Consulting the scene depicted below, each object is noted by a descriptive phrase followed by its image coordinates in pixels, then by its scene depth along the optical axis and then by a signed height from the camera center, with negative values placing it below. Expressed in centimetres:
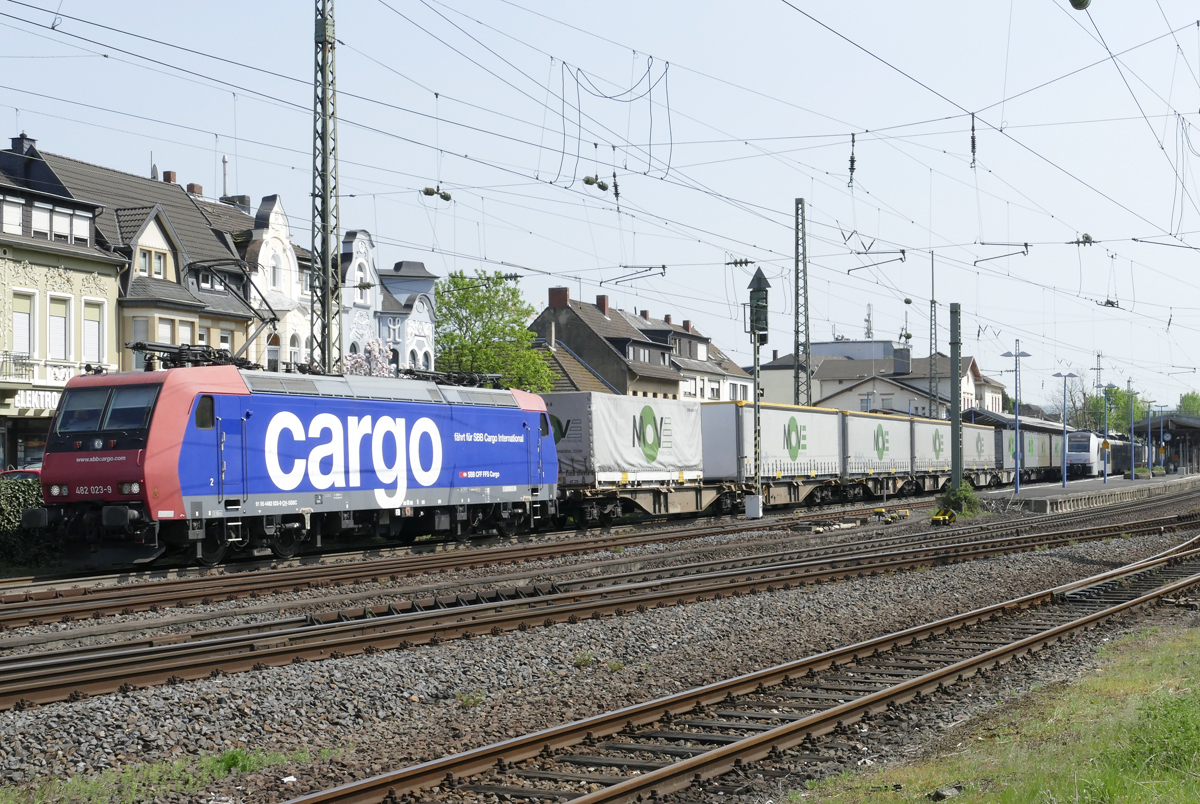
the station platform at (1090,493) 4022 -202
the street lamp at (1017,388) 4675 +252
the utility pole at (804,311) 3972 +470
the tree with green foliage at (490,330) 5906 +623
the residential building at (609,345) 7500 +701
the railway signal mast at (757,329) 3111 +321
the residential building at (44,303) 3559 +491
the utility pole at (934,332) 4961 +535
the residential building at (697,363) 8488 +666
